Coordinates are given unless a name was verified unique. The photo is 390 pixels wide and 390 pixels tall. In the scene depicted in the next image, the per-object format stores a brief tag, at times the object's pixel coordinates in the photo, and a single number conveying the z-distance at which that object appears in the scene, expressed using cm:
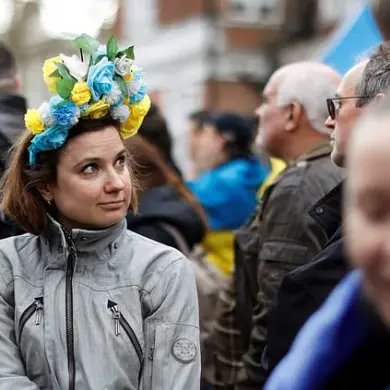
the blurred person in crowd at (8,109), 372
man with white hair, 359
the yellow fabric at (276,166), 493
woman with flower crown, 262
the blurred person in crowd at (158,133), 460
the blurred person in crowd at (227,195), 566
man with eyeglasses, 266
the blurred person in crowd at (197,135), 671
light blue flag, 562
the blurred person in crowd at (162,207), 408
